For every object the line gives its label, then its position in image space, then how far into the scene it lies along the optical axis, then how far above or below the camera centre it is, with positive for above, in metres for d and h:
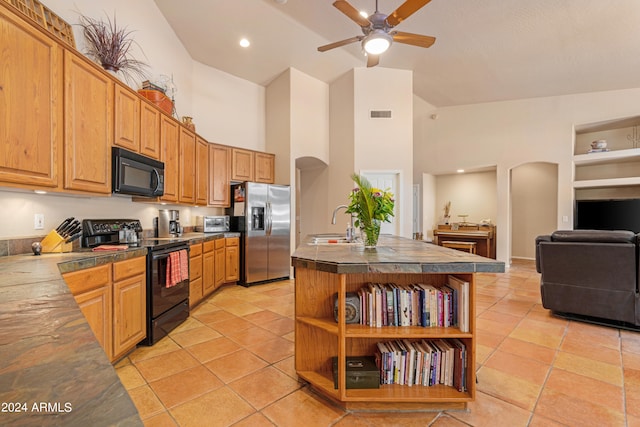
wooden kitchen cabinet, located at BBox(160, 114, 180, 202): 3.28 +0.74
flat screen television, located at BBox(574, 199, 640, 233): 5.40 -0.01
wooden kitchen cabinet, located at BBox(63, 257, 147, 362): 1.85 -0.63
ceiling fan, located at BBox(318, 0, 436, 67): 2.72 +1.96
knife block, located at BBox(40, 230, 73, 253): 2.09 -0.21
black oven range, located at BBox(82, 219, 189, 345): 2.53 -0.51
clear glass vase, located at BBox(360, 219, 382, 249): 2.23 -0.14
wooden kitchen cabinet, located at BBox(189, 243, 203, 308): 3.43 -0.73
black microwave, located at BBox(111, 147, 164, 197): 2.44 +0.39
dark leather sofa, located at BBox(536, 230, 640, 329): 2.81 -0.64
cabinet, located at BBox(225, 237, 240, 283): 4.48 -0.71
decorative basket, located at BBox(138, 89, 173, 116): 3.13 +1.33
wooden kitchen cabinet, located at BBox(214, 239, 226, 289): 4.17 -0.72
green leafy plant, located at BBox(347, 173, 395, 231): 2.19 +0.09
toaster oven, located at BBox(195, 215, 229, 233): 4.56 -0.14
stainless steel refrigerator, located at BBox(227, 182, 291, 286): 4.68 -0.22
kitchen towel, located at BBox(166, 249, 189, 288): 2.77 -0.53
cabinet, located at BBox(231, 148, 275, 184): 4.97 +0.90
